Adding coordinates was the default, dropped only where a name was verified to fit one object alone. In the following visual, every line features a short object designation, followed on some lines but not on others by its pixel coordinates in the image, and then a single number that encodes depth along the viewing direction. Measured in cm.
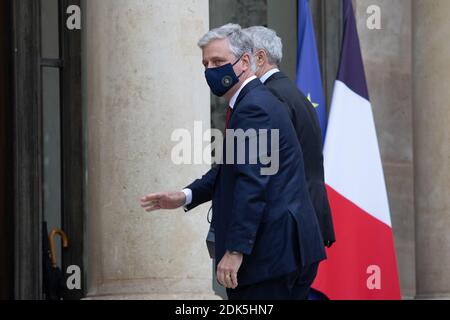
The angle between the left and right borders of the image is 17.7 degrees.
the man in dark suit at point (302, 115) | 948
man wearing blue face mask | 793
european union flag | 1246
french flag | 1234
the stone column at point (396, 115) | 1363
